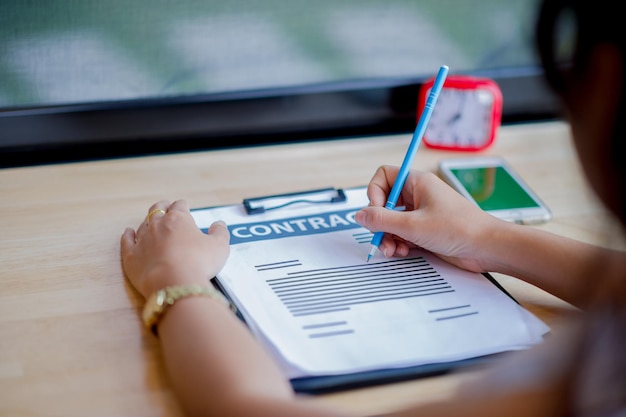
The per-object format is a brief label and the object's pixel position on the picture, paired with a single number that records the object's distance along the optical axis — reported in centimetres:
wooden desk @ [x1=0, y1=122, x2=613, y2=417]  69
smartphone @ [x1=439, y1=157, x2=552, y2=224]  99
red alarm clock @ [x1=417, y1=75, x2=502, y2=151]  115
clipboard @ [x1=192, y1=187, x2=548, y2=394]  69
